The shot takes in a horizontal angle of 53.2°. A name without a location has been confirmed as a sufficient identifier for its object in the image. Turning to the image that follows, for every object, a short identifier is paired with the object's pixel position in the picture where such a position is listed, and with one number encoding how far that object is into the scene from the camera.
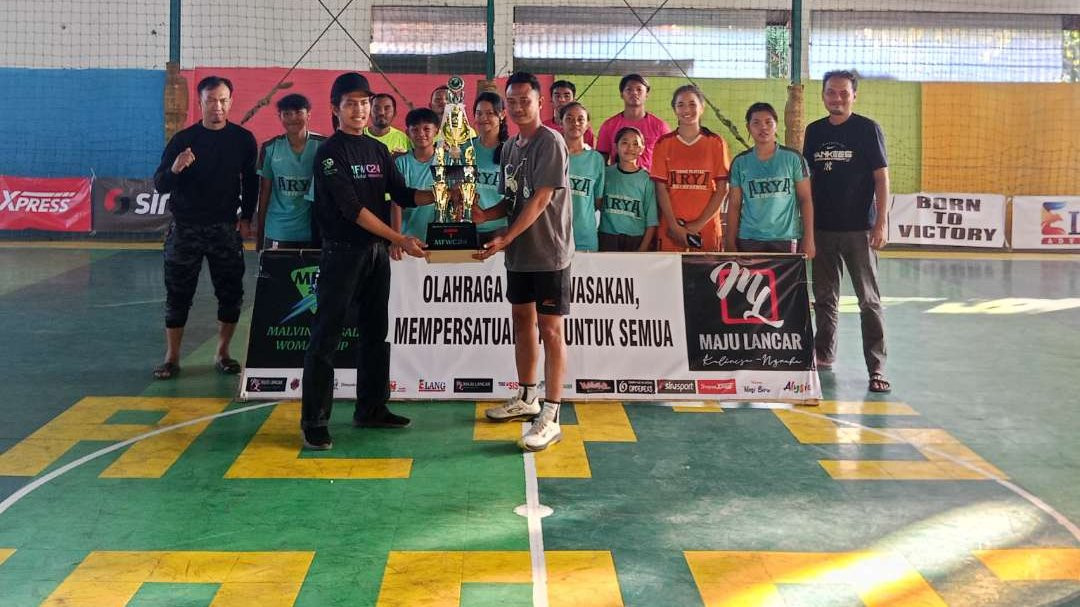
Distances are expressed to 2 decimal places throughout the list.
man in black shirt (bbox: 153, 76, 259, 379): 7.54
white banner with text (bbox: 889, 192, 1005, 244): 17.19
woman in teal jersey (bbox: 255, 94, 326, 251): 7.47
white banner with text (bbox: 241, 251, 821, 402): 7.19
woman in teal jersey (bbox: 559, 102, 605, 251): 7.59
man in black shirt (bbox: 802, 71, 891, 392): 7.64
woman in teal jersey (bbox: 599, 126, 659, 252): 7.75
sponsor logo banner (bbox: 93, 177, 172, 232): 17.02
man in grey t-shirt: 5.99
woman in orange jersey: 7.68
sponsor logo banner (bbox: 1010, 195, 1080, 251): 17.11
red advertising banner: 16.98
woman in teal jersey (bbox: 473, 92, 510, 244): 7.12
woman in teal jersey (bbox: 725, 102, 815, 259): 7.66
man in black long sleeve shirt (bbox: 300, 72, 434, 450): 5.95
